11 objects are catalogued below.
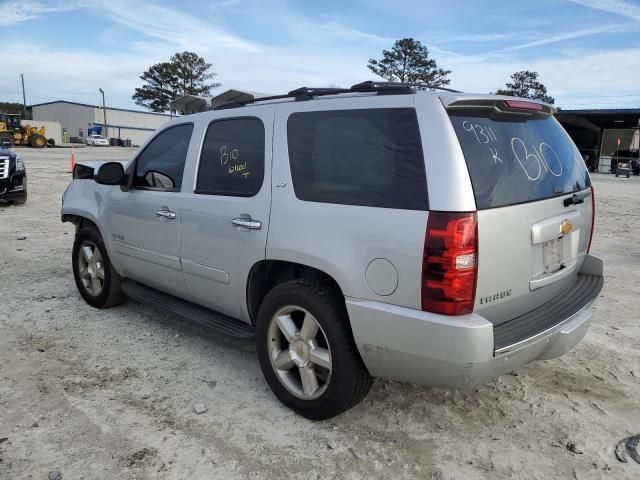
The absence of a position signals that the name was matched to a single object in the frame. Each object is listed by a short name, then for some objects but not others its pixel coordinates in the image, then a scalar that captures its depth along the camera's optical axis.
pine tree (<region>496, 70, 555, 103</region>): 78.31
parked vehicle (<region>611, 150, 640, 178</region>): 31.41
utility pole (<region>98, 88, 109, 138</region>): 69.12
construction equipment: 38.78
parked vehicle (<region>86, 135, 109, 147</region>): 56.41
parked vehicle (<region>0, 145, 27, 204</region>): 10.25
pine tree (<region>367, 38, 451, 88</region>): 61.72
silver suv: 2.32
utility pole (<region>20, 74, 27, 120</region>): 80.06
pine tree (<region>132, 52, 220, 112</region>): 77.44
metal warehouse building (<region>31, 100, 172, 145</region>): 73.94
